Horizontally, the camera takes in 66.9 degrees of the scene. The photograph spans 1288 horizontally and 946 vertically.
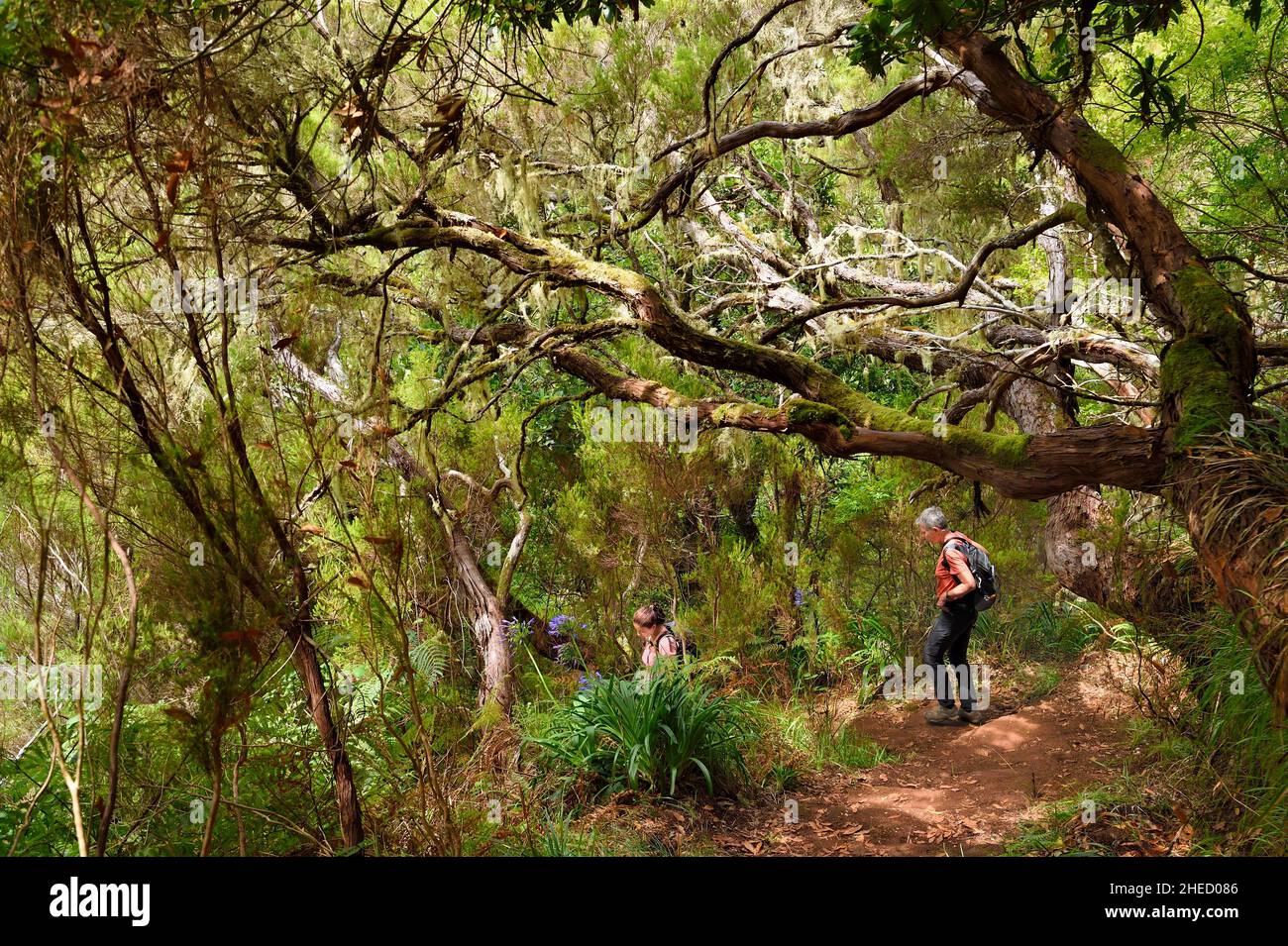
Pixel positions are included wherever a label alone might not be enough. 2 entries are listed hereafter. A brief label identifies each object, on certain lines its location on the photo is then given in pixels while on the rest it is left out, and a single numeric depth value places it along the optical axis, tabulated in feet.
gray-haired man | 22.12
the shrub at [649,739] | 18.74
